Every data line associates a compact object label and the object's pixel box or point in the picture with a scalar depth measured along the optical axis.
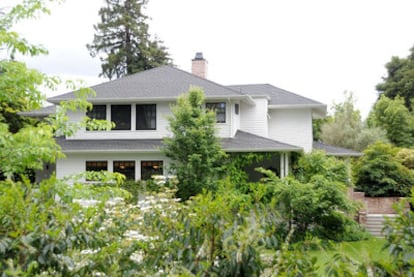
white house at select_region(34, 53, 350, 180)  18.27
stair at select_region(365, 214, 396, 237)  17.09
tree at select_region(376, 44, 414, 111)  41.19
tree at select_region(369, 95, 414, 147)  32.94
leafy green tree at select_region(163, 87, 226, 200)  16.61
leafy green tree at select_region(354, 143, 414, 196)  19.66
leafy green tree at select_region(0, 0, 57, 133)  5.94
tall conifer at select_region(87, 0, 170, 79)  40.84
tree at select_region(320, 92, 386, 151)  32.62
